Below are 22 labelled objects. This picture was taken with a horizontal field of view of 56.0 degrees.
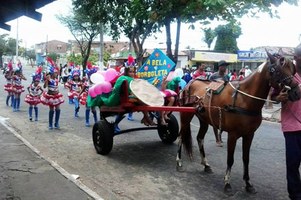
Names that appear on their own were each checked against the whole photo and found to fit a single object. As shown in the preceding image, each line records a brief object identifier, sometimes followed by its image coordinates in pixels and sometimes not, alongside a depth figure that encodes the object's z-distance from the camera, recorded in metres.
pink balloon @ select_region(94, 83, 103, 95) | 5.29
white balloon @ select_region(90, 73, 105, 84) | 5.40
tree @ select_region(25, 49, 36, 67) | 73.38
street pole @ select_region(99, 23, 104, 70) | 18.66
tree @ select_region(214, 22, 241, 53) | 42.33
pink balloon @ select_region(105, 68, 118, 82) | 5.44
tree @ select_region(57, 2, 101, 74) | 27.48
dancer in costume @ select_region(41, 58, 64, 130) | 7.81
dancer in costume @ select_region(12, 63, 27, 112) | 10.59
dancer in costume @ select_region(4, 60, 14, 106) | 11.14
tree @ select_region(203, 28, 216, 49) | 47.50
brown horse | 3.24
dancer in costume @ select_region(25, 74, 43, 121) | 8.92
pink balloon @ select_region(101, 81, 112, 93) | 5.29
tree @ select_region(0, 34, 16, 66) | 58.30
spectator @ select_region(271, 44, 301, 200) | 3.14
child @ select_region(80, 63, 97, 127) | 9.16
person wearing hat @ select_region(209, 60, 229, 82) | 5.89
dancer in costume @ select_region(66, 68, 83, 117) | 9.70
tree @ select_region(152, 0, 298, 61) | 5.15
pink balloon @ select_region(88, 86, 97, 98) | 5.38
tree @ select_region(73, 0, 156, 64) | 13.88
